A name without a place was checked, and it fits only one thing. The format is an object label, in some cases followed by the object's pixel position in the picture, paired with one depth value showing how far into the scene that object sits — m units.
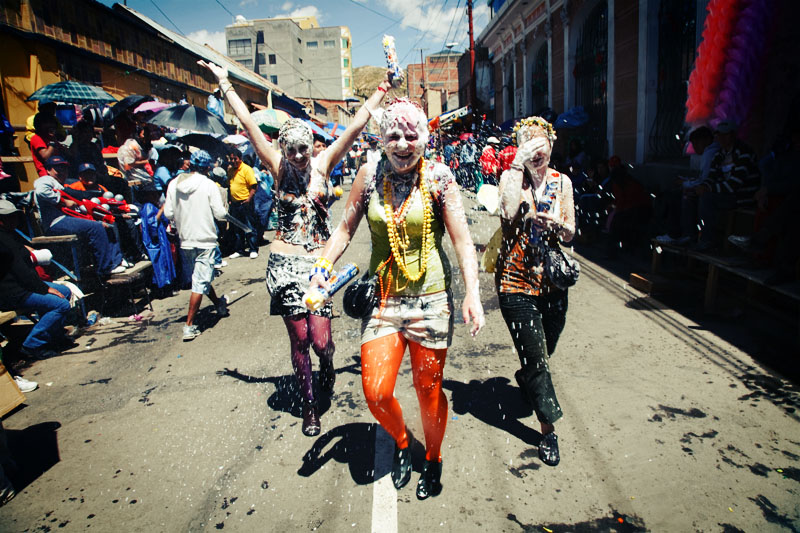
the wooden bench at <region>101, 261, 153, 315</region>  6.37
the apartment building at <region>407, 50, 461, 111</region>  74.31
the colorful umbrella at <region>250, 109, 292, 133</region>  8.83
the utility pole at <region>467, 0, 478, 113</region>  23.70
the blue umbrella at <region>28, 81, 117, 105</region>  8.24
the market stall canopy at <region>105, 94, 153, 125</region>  9.20
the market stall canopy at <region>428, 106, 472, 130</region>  25.40
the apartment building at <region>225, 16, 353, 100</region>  68.56
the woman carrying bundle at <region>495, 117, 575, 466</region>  2.98
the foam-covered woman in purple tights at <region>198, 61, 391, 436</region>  3.39
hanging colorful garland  6.55
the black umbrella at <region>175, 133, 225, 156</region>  9.52
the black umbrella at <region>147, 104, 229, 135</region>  8.42
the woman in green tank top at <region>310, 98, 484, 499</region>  2.53
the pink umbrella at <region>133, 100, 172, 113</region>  9.74
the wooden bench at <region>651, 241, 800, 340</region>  4.67
